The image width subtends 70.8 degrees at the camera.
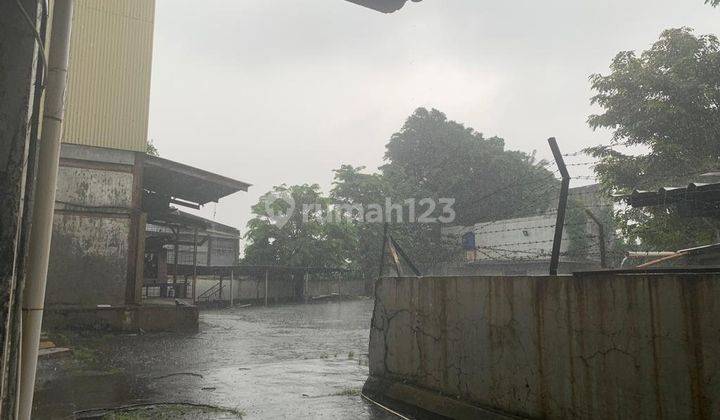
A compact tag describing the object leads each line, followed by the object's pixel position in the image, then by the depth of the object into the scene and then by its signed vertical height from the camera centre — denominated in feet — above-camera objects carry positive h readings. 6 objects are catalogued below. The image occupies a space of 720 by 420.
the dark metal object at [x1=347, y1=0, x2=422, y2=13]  10.19 +5.57
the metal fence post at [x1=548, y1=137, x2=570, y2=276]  15.33 +2.33
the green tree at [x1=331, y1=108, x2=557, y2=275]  125.29 +26.16
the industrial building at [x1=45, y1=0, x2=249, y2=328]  41.52 +9.61
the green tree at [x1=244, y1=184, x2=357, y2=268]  112.27 +10.14
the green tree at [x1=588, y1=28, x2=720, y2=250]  48.60 +16.85
